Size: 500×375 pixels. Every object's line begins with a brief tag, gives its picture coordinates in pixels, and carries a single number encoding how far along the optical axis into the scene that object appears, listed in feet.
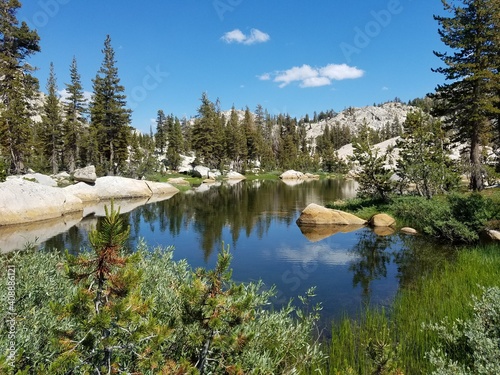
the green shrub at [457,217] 56.39
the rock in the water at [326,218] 80.07
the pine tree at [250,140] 324.60
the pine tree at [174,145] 268.62
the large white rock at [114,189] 117.39
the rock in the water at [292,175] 281.54
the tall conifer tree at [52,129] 186.50
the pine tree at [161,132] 371.15
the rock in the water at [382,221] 75.95
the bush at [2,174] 88.00
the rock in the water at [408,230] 68.49
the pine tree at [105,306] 8.13
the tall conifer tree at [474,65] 90.02
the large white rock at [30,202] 75.92
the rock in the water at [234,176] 262.28
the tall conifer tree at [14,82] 133.08
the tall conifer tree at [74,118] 197.25
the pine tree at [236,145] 294.05
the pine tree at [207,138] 267.39
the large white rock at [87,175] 129.33
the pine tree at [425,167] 84.33
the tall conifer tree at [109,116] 176.24
